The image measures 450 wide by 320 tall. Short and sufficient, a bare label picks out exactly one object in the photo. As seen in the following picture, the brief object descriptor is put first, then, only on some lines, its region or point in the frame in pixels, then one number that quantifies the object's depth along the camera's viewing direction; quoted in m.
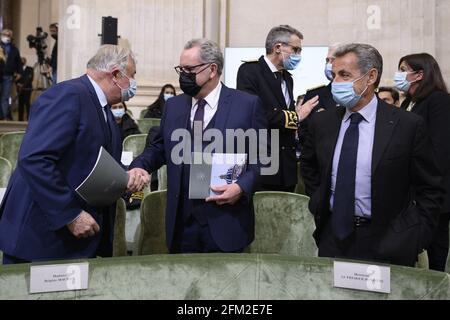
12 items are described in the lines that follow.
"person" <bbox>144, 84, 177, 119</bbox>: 8.02
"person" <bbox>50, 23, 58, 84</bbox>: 11.66
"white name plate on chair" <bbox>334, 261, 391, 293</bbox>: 1.51
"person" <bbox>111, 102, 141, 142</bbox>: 6.38
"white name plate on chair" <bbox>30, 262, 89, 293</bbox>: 1.47
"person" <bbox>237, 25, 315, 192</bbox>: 3.92
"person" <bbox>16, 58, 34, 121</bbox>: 13.11
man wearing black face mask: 2.82
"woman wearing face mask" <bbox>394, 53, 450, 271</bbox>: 3.70
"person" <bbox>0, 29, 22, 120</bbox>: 11.84
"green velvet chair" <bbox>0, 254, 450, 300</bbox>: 1.52
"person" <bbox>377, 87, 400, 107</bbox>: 5.90
